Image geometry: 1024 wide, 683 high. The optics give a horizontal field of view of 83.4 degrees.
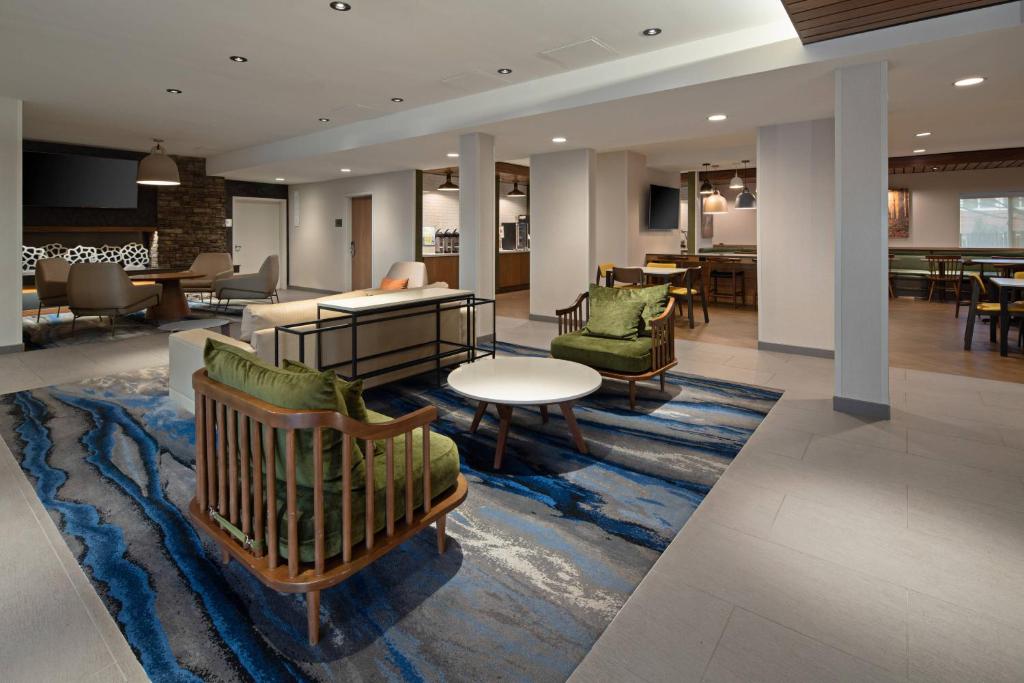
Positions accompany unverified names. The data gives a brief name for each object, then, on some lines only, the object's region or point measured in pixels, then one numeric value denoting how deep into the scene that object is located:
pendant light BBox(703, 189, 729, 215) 11.46
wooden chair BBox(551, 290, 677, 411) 4.16
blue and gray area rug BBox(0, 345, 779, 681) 1.71
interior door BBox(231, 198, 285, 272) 11.86
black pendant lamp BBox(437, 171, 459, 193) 9.88
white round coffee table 3.12
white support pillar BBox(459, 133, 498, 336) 6.41
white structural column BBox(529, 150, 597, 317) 7.83
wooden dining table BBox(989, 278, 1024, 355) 5.58
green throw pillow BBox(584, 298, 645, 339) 4.52
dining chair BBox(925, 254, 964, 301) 10.03
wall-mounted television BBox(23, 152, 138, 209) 8.57
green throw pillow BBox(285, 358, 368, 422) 1.86
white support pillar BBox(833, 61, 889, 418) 3.83
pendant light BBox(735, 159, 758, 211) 10.52
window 10.88
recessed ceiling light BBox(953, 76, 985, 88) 4.20
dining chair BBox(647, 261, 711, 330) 7.75
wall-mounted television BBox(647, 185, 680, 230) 9.59
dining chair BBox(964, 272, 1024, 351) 5.96
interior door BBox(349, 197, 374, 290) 11.22
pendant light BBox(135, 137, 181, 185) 6.98
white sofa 4.01
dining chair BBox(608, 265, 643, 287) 7.08
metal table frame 4.16
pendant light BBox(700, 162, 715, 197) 10.72
